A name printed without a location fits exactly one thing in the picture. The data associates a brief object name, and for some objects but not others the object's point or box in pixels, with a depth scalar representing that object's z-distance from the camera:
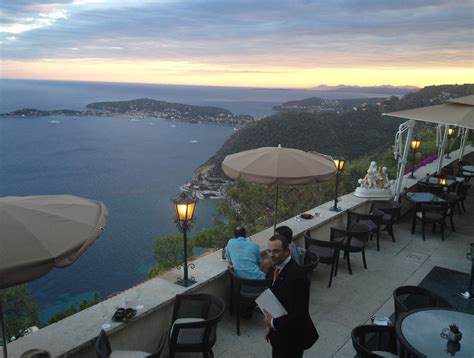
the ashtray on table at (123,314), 3.67
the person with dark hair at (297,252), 3.40
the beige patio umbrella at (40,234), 2.14
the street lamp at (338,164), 7.94
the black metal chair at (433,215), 8.06
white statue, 9.05
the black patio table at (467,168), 11.40
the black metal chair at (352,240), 6.48
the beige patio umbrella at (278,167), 5.11
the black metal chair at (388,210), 7.95
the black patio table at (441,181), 9.81
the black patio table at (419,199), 8.32
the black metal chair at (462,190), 9.95
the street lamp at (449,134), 13.14
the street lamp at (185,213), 4.54
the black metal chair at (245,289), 4.58
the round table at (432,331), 3.03
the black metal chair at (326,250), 6.00
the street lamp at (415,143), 10.79
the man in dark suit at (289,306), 2.67
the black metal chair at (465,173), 11.55
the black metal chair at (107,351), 2.97
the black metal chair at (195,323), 3.72
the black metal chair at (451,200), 8.45
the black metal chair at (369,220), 7.43
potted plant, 3.08
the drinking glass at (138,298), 3.92
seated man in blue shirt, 4.76
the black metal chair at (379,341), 3.12
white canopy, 7.26
